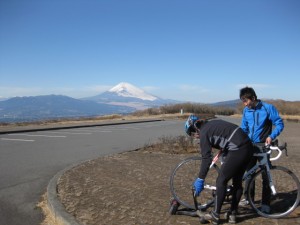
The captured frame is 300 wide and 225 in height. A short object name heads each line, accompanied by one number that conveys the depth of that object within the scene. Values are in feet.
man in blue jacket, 12.16
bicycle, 12.16
